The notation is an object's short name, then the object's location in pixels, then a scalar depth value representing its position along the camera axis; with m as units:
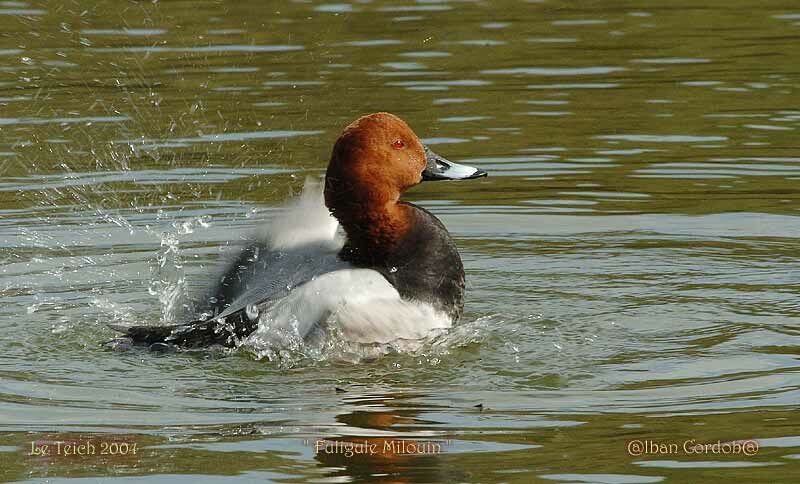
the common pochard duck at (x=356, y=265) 13.23
